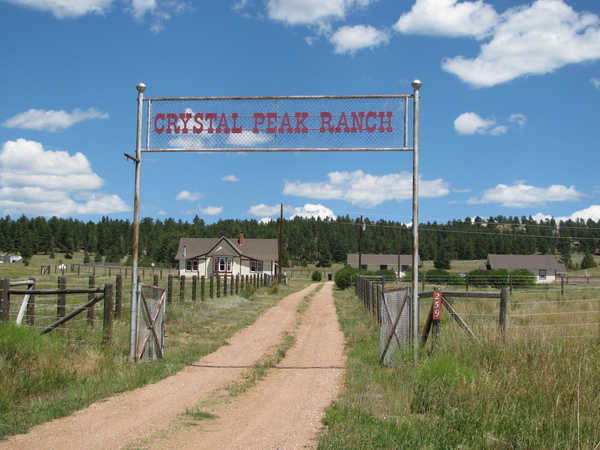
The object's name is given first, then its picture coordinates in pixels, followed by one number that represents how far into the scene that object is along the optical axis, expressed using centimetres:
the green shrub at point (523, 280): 4000
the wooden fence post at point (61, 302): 1280
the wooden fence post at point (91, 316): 1299
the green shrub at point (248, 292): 3072
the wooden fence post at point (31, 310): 1195
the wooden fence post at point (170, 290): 1908
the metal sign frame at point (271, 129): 991
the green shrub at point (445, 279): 4641
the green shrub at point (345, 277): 4809
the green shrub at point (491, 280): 4422
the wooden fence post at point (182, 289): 2080
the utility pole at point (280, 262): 5044
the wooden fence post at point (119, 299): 1435
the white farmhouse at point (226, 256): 7088
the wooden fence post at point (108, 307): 1146
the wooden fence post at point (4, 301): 1050
